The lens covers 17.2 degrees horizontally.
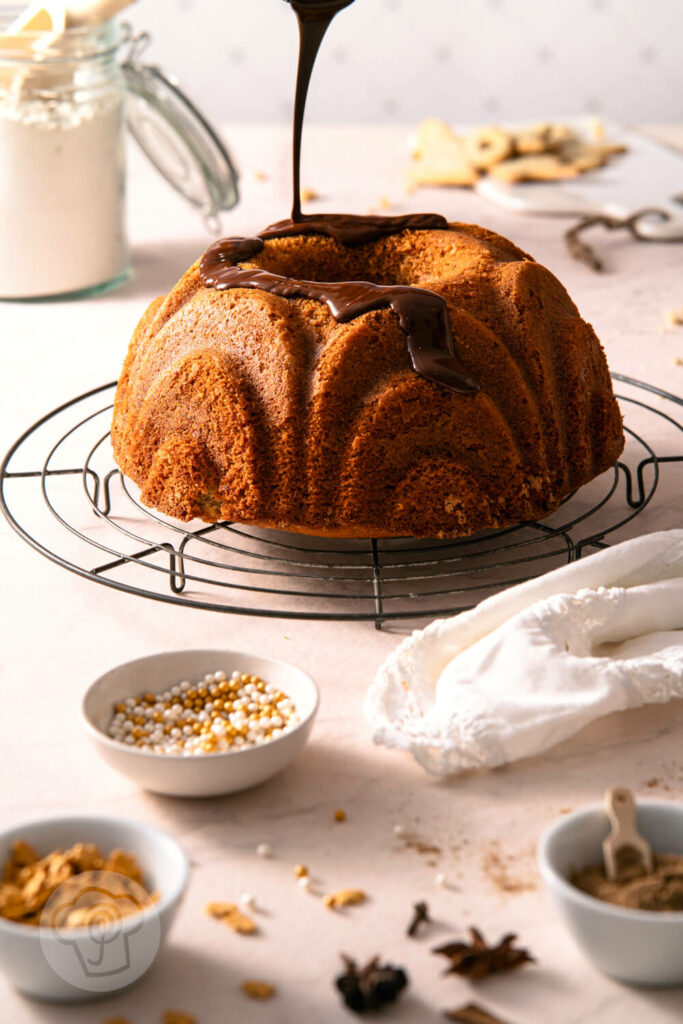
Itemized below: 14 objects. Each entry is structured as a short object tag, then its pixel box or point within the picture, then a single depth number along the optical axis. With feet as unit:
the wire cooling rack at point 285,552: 2.90
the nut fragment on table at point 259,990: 2.27
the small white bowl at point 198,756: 2.45
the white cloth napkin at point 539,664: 2.56
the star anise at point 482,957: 2.28
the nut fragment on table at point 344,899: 2.38
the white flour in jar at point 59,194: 3.94
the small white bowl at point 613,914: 2.23
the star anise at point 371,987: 2.25
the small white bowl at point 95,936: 2.21
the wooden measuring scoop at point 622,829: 2.30
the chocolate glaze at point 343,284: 2.90
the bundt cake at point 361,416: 2.91
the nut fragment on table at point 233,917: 2.35
